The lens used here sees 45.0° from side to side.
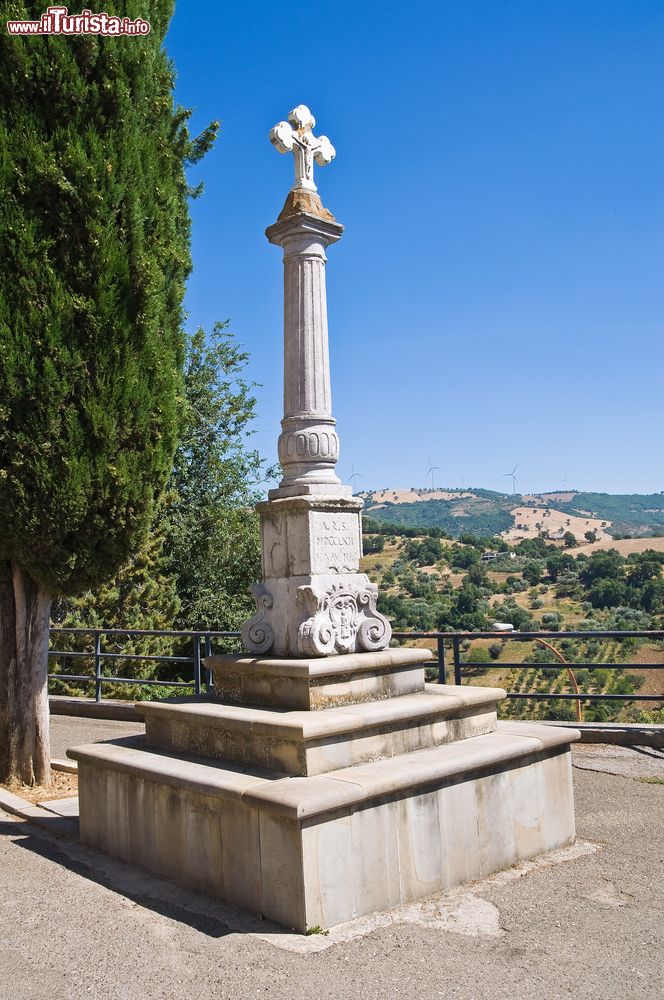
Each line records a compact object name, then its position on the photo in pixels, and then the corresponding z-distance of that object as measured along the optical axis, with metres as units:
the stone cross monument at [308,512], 5.90
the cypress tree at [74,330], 6.92
